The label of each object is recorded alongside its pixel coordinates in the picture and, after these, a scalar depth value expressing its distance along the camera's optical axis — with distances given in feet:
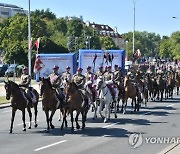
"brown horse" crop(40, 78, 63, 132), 55.62
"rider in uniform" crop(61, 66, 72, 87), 63.55
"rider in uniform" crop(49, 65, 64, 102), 59.00
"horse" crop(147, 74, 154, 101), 100.46
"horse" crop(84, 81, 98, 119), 64.30
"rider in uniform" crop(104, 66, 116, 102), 67.82
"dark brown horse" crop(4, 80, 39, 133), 55.16
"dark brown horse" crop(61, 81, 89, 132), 55.67
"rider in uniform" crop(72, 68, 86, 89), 60.79
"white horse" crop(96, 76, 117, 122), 63.93
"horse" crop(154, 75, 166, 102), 106.33
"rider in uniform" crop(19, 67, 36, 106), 58.29
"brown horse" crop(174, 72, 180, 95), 127.44
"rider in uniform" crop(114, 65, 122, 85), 79.35
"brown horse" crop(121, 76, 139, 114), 78.89
